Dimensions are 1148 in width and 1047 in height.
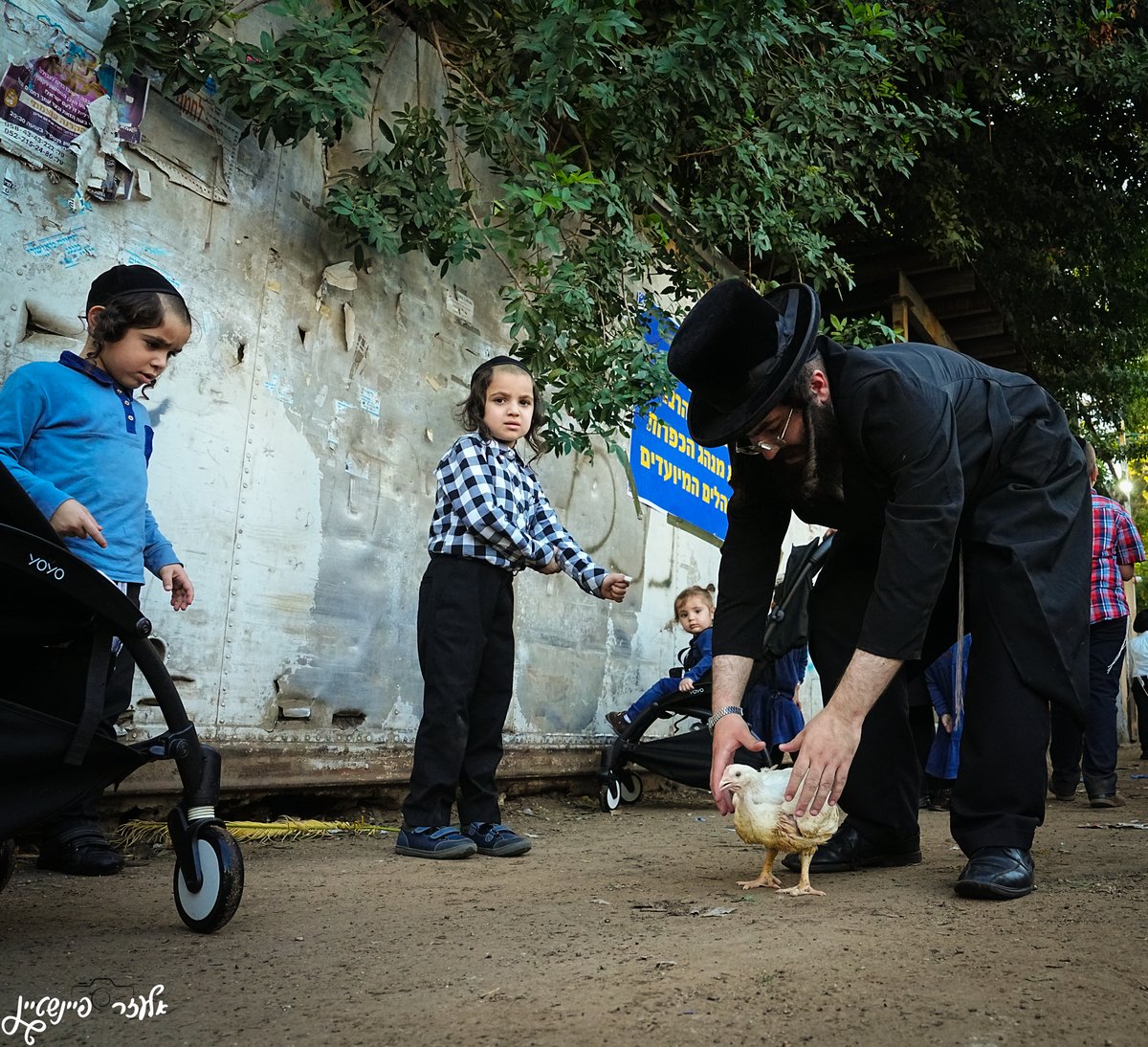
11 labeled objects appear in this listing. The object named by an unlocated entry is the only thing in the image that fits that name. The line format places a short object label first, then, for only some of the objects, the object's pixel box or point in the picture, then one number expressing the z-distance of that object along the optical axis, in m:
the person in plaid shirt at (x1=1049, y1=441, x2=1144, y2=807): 5.80
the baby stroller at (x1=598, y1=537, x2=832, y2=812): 5.49
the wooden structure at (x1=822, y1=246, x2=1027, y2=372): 9.56
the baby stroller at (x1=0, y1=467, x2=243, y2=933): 1.99
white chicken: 2.58
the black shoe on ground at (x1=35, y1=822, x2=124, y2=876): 3.01
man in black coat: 2.41
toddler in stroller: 5.81
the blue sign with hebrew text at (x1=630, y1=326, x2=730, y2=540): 6.81
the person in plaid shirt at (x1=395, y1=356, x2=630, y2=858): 3.55
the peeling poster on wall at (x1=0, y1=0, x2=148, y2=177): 3.40
